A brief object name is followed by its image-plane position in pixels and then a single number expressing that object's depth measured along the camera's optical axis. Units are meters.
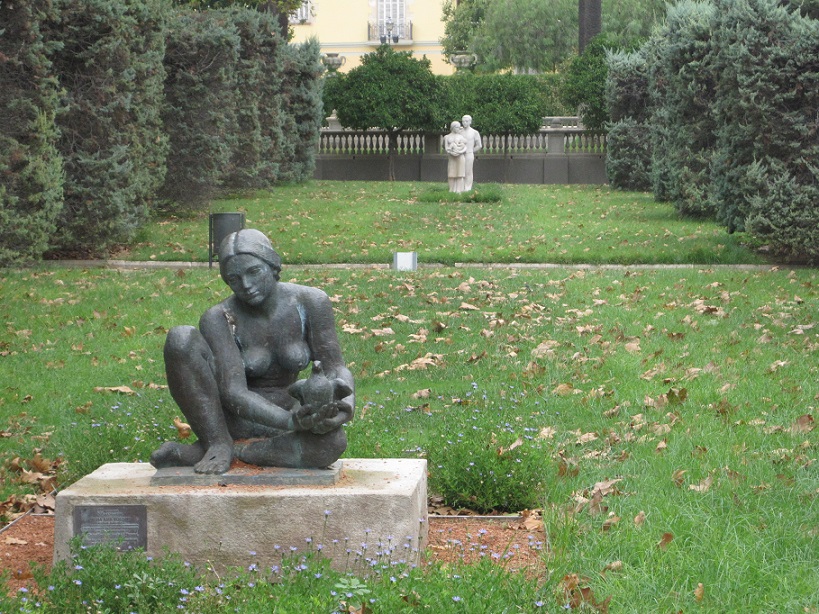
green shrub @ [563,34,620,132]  36.59
